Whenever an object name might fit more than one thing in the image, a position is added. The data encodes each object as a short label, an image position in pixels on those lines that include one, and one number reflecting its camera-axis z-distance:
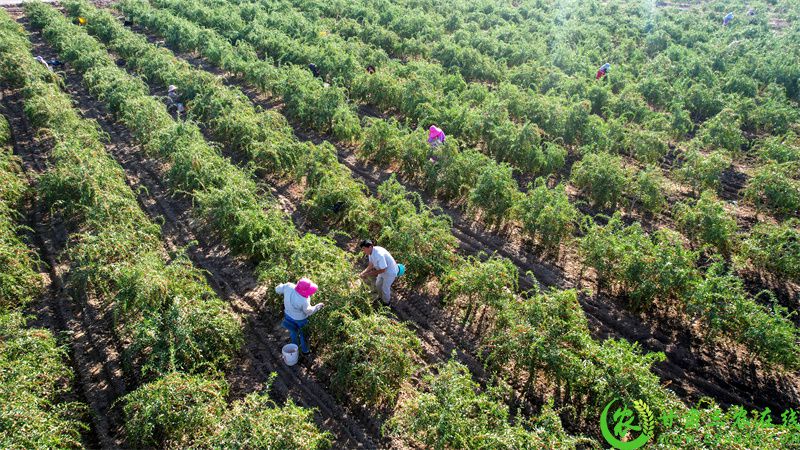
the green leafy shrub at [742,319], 7.34
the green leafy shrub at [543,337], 7.03
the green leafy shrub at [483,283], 8.10
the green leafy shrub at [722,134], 13.83
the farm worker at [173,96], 15.40
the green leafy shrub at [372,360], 6.88
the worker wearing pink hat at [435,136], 12.56
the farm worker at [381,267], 8.16
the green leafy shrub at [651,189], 11.28
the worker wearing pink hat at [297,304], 7.36
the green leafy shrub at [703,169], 12.02
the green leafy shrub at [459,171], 11.59
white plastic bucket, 7.62
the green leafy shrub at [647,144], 13.00
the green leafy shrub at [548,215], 9.90
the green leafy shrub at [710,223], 10.03
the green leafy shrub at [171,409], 5.95
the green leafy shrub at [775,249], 9.32
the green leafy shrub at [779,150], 12.63
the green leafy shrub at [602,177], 11.45
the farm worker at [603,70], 17.95
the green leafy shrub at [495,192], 10.66
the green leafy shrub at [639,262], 8.55
